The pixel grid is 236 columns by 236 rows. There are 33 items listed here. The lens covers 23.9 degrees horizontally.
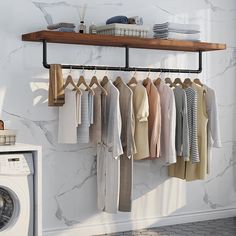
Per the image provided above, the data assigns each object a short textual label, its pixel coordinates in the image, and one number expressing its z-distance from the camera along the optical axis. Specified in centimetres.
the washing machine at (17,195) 354
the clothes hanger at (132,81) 438
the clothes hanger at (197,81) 466
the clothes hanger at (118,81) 426
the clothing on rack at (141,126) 418
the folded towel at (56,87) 394
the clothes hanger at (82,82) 409
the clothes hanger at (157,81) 447
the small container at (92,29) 413
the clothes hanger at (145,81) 441
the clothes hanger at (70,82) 399
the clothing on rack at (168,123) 428
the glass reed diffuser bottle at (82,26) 407
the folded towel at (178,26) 436
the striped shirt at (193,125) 439
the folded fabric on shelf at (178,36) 438
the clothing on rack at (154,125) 427
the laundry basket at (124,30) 411
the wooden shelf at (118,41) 388
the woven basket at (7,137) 359
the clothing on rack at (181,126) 434
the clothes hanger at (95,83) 410
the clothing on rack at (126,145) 412
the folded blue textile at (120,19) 415
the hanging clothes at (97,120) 405
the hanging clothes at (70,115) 396
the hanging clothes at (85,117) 398
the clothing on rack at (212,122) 452
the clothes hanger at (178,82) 456
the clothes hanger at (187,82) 457
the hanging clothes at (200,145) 448
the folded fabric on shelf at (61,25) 392
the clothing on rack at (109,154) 404
